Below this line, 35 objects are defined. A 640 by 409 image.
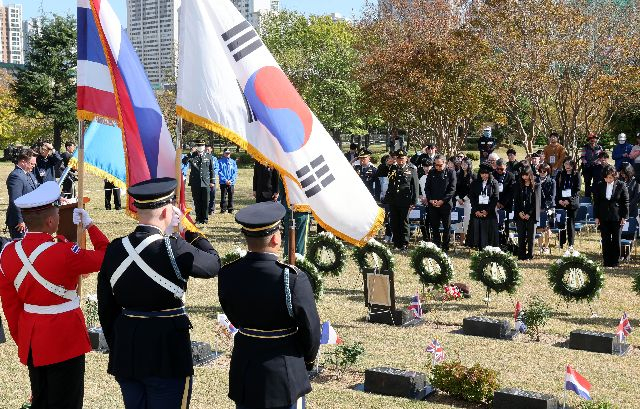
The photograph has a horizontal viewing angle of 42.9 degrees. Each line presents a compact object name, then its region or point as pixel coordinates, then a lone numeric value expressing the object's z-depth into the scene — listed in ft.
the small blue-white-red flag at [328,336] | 29.25
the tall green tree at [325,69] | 166.71
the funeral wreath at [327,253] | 43.52
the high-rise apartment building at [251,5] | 437.17
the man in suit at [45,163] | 64.80
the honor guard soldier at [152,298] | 17.19
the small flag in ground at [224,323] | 31.01
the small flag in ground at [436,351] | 28.94
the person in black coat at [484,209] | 53.78
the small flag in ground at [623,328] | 32.53
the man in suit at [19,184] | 46.37
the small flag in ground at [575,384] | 23.81
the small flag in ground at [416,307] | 37.65
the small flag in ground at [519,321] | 35.22
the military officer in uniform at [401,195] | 56.80
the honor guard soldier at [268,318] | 16.24
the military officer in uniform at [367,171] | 66.39
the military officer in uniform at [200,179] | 67.00
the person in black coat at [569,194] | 58.23
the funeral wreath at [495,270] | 39.32
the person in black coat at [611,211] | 50.60
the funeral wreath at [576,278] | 37.45
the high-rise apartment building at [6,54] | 631.48
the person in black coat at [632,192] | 54.54
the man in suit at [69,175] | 72.12
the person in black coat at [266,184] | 55.52
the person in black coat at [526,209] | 52.49
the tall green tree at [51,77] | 193.26
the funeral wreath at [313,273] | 37.06
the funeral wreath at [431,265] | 40.65
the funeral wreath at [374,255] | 41.83
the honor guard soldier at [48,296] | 18.90
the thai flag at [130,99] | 22.61
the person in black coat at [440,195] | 56.75
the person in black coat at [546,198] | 55.88
